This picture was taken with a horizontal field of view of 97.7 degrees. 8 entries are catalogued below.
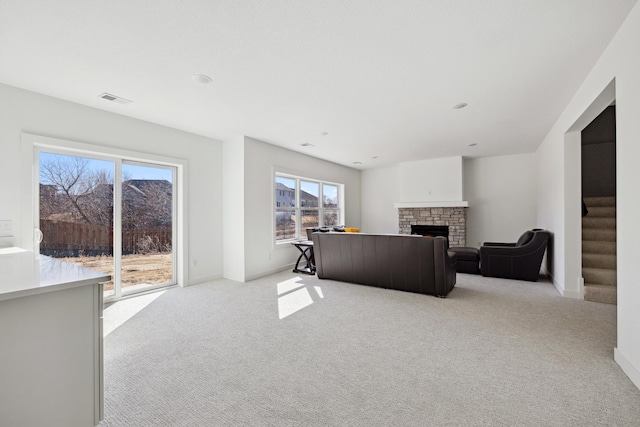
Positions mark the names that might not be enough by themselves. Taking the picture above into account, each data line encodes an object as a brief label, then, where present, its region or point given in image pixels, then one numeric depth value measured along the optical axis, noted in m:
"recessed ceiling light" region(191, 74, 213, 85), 2.67
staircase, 3.56
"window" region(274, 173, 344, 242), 5.83
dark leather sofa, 3.69
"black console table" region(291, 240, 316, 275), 5.33
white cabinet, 1.18
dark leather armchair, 4.49
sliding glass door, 3.23
